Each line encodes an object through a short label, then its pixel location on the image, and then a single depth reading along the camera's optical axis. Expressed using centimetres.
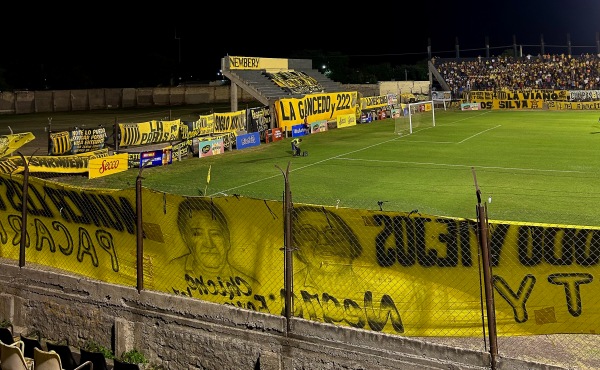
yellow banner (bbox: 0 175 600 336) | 770
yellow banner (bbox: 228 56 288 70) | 5009
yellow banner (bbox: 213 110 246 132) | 3706
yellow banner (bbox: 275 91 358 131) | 4316
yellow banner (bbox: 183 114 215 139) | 3609
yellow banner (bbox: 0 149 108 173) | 2627
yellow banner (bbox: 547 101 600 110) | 6225
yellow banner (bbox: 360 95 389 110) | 5631
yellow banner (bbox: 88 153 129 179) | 2659
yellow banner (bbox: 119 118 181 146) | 3378
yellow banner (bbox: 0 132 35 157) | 2864
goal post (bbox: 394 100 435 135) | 4614
